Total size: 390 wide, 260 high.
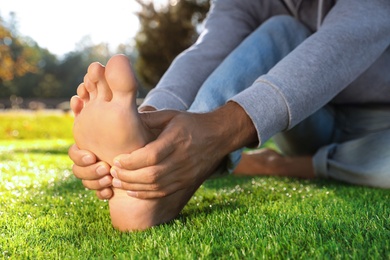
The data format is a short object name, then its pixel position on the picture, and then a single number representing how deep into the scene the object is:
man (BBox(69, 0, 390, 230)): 1.45
